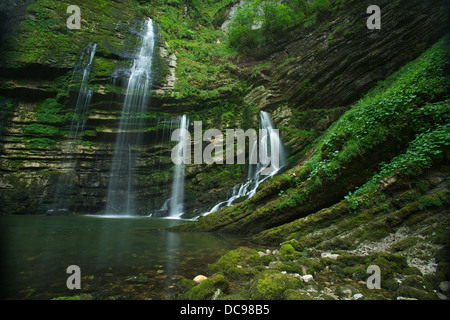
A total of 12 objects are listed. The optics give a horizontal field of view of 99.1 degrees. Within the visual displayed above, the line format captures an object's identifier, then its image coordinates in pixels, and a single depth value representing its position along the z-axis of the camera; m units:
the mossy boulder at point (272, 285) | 2.24
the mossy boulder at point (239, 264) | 3.05
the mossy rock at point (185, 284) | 2.74
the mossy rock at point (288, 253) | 3.66
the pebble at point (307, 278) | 2.68
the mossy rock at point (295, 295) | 2.12
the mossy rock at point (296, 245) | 4.08
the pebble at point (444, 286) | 2.05
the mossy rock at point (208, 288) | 2.39
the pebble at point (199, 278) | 2.94
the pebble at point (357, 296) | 2.17
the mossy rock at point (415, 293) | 1.98
